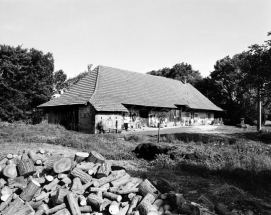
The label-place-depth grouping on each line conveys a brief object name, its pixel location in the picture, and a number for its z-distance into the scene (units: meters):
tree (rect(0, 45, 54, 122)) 31.88
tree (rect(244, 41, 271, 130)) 18.81
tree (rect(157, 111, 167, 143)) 27.74
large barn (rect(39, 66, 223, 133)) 21.69
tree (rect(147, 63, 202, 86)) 59.72
